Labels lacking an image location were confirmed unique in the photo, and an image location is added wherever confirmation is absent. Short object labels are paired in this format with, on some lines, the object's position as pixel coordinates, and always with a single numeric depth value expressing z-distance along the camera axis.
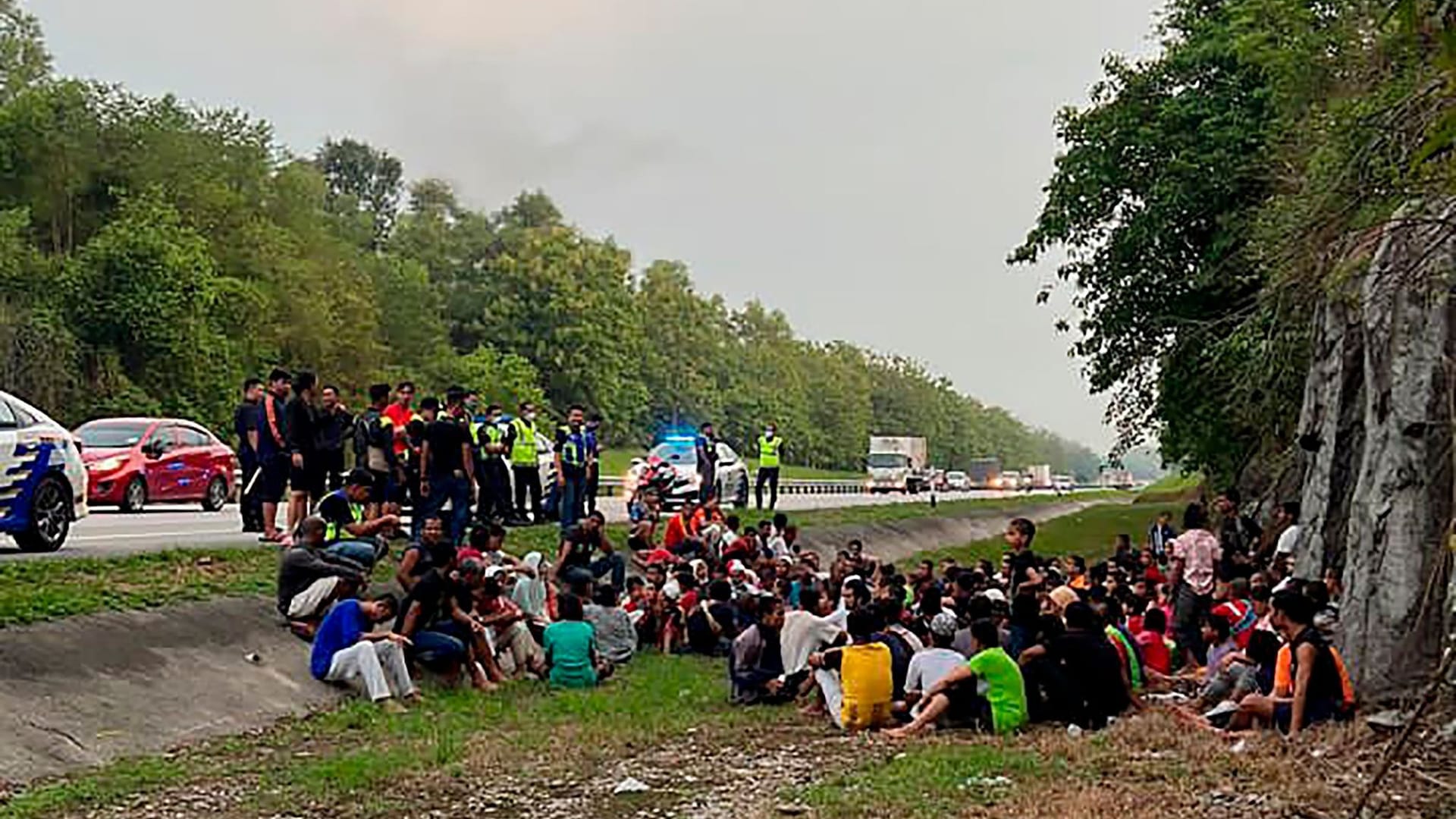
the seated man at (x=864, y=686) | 12.87
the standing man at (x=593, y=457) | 22.38
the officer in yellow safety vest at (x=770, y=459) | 30.94
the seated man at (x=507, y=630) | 15.35
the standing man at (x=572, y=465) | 21.70
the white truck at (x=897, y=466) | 70.87
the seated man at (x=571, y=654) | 14.98
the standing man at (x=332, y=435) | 17.72
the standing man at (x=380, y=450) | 17.88
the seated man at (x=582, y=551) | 17.67
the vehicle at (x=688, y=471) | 30.42
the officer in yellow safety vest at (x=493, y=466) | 21.12
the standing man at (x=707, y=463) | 27.53
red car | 23.75
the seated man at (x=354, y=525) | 15.00
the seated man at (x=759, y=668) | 14.38
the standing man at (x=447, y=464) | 17.31
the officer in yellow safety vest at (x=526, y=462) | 22.44
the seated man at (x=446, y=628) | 14.00
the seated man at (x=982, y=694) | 12.43
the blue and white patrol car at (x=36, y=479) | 15.05
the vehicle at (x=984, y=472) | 100.38
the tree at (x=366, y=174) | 106.19
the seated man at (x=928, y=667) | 12.97
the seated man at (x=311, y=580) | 14.03
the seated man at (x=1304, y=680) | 11.20
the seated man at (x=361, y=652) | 13.30
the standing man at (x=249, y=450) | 17.91
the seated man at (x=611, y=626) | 16.50
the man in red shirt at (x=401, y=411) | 17.92
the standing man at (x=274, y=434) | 17.00
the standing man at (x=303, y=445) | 17.11
